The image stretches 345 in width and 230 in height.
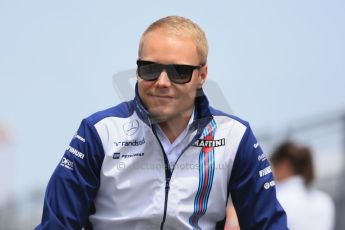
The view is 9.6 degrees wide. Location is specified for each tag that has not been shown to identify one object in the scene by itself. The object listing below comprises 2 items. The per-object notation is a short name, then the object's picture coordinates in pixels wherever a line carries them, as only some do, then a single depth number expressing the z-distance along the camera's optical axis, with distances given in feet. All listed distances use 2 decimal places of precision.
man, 34.16
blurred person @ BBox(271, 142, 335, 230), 53.99
